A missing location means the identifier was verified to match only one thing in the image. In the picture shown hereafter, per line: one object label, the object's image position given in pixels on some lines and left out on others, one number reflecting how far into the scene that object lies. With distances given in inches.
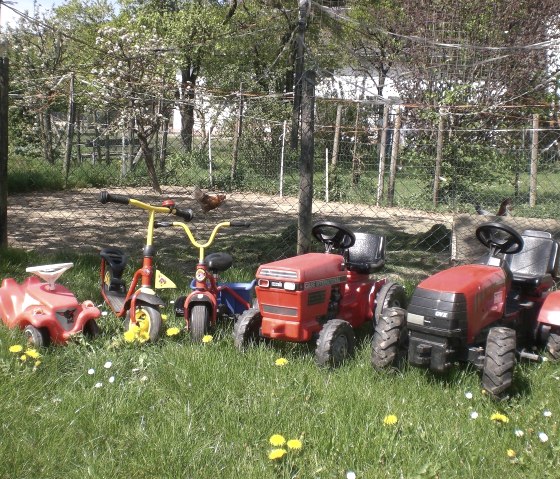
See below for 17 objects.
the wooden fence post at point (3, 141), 267.1
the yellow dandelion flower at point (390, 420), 127.9
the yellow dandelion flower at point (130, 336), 167.5
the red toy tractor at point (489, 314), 144.9
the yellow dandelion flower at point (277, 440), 117.5
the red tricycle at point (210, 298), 177.3
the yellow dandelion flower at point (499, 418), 130.1
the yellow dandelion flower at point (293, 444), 116.2
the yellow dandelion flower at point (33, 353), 151.2
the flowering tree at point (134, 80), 552.7
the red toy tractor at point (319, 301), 163.0
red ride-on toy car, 168.4
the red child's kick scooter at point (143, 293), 176.1
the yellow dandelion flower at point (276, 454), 113.9
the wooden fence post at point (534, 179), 387.8
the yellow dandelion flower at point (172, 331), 175.2
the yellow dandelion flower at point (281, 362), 155.9
